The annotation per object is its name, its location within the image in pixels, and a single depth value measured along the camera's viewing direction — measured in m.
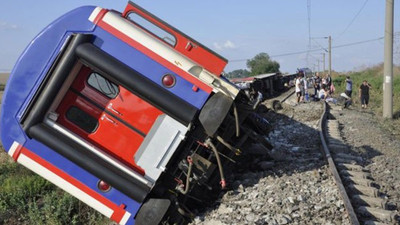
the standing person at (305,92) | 21.20
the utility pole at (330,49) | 59.81
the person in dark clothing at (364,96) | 19.86
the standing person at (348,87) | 20.29
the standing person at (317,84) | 25.09
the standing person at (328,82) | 25.87
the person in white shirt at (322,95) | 20.89
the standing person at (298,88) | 20.72
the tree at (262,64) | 94.24
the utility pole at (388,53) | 16.53
